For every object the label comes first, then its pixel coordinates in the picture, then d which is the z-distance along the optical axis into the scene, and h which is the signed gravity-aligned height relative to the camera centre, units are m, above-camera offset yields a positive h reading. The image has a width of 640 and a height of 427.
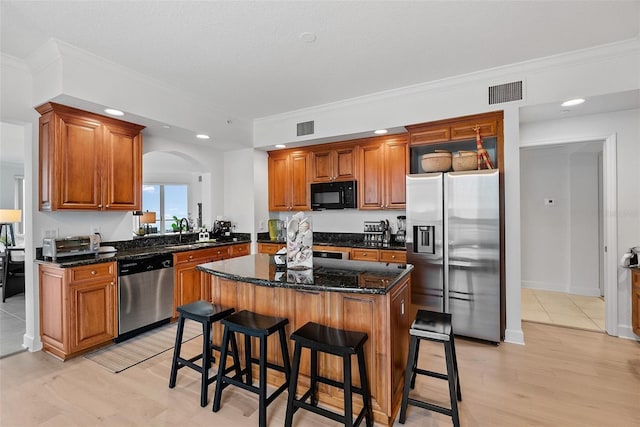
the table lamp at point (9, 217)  5.62 -0.03
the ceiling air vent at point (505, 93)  3.22 +1.25
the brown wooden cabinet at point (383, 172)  4.27 +0.57
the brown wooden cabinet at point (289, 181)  5.04 +0.54
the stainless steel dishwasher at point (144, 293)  3.36 -0.90
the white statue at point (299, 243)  2.42 -0.24
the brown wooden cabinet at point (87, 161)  3.07 +0.58
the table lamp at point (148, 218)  7.03 -0.08
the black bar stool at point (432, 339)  1.88 -0.87
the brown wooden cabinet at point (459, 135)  3.44 +0.90
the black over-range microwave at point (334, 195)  4.60 +0.27
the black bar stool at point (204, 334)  2.27 -0.90
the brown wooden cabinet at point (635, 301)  3.11 -0.92
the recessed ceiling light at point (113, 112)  3.21 +1.08
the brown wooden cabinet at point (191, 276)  3.94 -0.82
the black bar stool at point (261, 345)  1.99 -0.92
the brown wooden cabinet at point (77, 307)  2.95 -0.91
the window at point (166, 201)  9.12 +0.39
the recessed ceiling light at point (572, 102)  3.03 +1.08
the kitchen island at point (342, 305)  2.02 -0.67
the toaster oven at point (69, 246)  3.10 -0.32
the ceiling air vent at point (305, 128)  4.54 +1.25
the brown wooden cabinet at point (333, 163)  4.66 +0.76
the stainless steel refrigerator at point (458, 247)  3.20 -0.38
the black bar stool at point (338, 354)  1.76 -0.85
